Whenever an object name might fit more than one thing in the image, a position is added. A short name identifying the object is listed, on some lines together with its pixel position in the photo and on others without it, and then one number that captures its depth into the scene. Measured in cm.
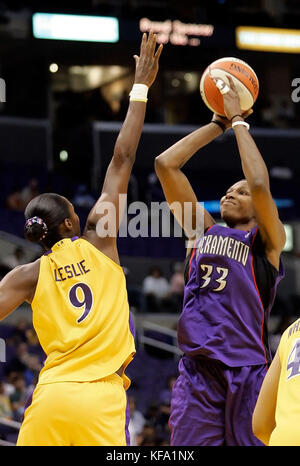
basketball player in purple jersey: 882
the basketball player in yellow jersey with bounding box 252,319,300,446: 586
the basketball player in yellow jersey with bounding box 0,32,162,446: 741
